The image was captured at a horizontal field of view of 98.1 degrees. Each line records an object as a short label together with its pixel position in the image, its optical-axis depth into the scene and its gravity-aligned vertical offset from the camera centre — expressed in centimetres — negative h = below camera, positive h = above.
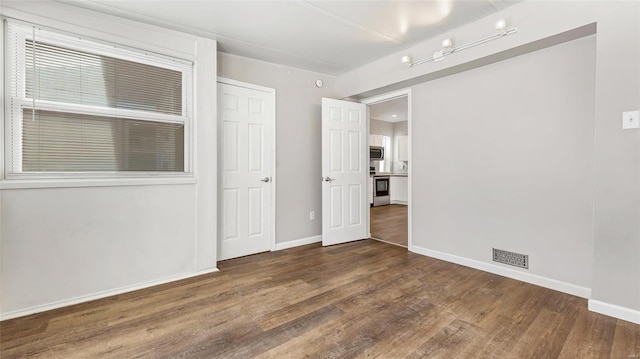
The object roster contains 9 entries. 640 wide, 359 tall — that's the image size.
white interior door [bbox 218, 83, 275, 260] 331 +6
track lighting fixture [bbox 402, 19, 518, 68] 243 +128
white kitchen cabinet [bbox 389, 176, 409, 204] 794 -42
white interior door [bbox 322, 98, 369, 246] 389 +5
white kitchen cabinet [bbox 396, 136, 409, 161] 845 +83
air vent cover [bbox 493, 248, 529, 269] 265 -82
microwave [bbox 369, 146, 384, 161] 768 +60
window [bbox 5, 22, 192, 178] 215 +57
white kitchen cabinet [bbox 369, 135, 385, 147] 783 +99
